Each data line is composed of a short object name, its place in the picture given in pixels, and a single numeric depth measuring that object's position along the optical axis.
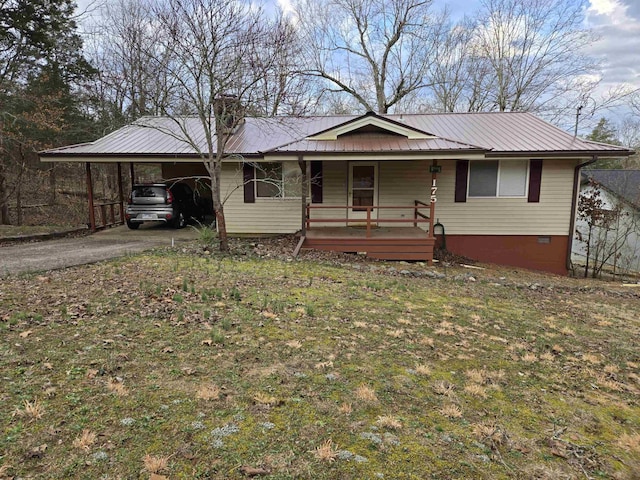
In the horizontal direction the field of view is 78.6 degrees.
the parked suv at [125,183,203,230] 12.24
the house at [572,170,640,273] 12.69
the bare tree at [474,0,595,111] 24.34
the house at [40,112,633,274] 10.83
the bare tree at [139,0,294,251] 7.63
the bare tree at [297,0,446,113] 25.08
